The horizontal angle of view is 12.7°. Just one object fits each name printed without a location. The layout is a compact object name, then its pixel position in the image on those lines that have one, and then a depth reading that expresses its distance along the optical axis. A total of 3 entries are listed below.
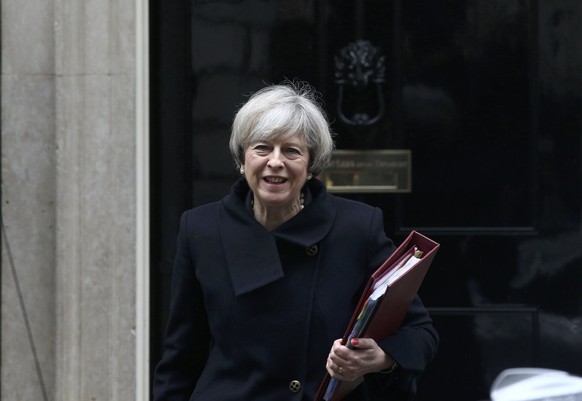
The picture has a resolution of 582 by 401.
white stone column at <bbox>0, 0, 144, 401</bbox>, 9.81
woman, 6.37
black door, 9.96
